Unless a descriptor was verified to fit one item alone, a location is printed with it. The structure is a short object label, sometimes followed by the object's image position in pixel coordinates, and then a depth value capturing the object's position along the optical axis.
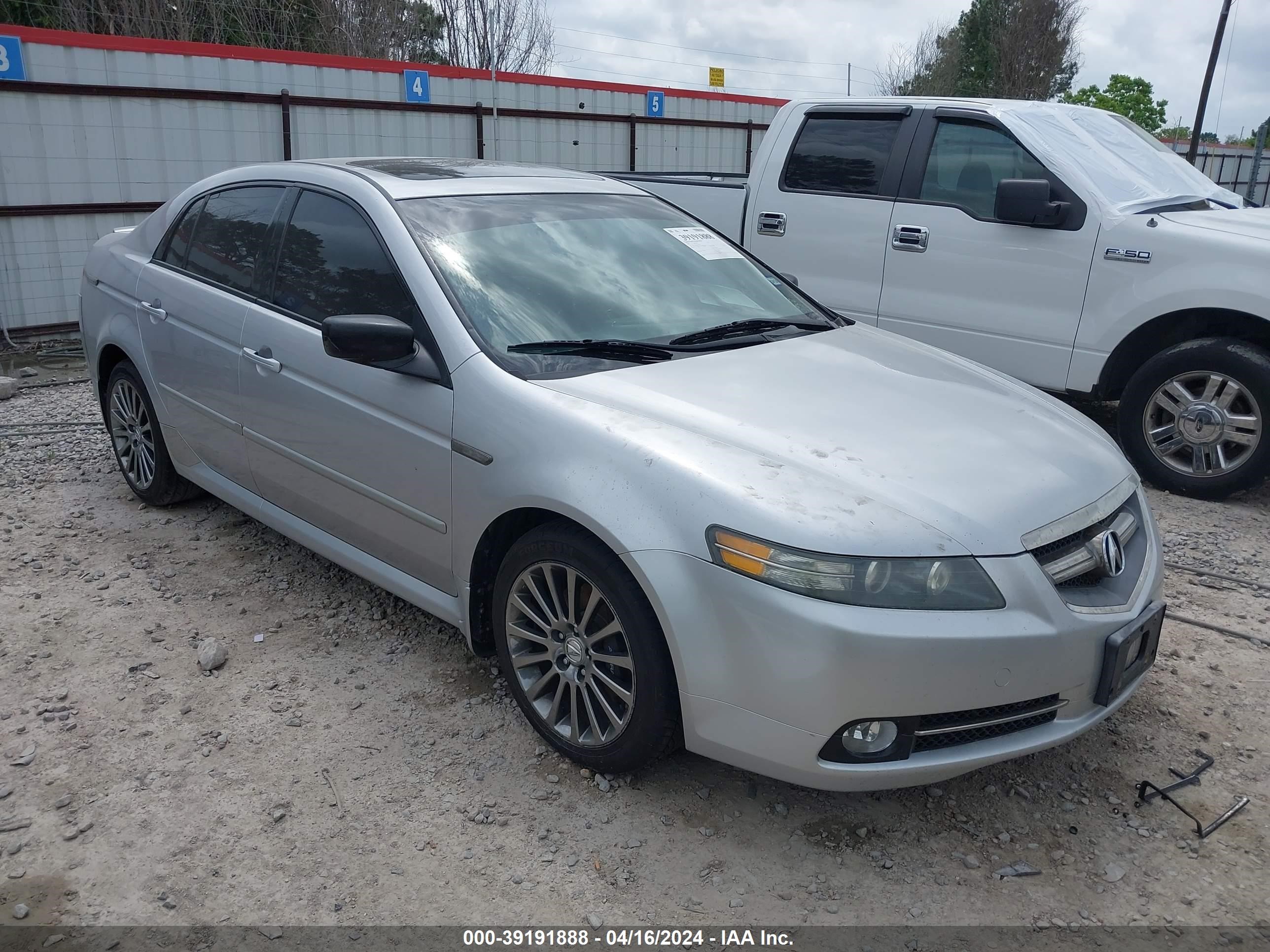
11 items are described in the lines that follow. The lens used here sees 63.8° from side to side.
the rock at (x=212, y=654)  3.51
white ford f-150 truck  5.13
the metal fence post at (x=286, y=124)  10.28
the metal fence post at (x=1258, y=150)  14.37
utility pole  24.42
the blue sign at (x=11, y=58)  8.52
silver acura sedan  2.42
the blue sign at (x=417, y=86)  11.58
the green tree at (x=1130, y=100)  47.09
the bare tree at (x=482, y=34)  23.36
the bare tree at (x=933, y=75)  41.28
